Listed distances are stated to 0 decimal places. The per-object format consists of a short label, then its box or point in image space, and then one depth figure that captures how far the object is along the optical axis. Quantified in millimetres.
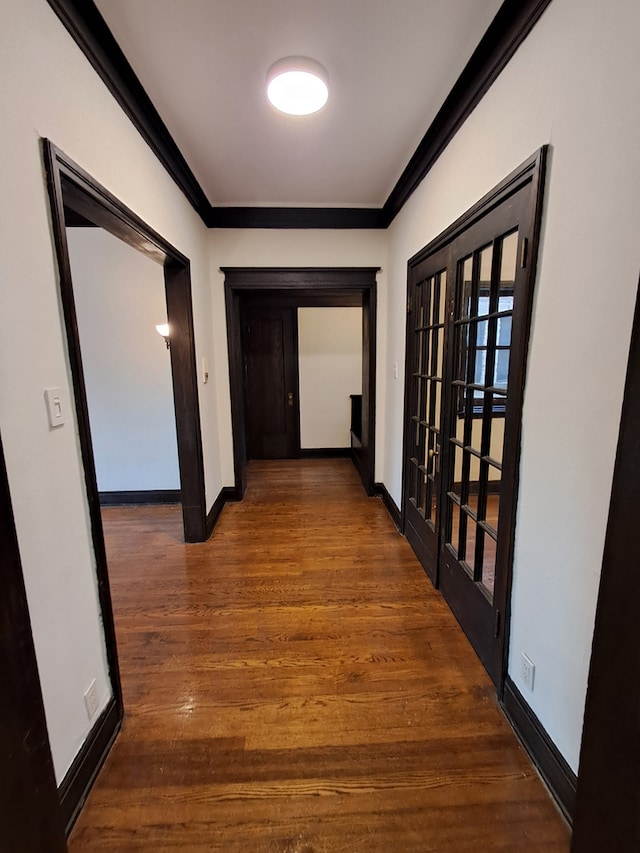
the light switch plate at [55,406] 1156
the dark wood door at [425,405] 2281
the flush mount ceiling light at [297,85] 1594
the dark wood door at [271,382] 5051
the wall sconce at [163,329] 3059
